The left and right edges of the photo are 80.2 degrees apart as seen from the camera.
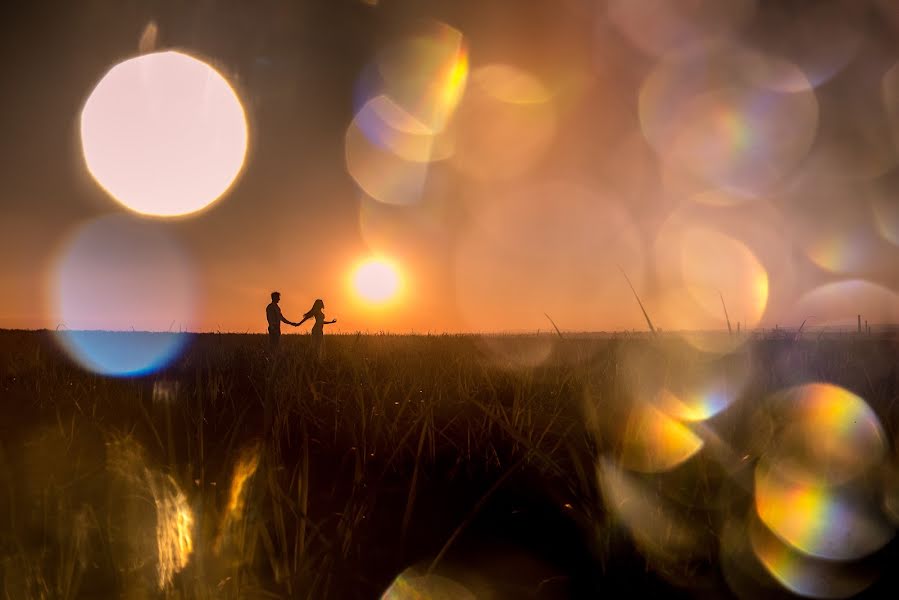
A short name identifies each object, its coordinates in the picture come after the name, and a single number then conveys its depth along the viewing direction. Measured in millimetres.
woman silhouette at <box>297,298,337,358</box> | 12922
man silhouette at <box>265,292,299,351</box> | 12500
